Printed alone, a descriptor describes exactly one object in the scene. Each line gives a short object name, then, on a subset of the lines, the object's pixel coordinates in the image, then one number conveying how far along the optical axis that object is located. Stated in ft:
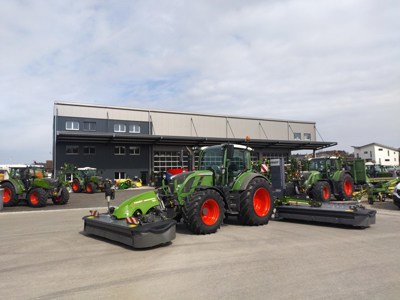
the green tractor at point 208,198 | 26.08
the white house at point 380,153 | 231.09
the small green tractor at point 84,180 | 93.51
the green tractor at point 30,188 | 56.80
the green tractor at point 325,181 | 50.65
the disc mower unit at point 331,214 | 29.17
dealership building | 115.03
